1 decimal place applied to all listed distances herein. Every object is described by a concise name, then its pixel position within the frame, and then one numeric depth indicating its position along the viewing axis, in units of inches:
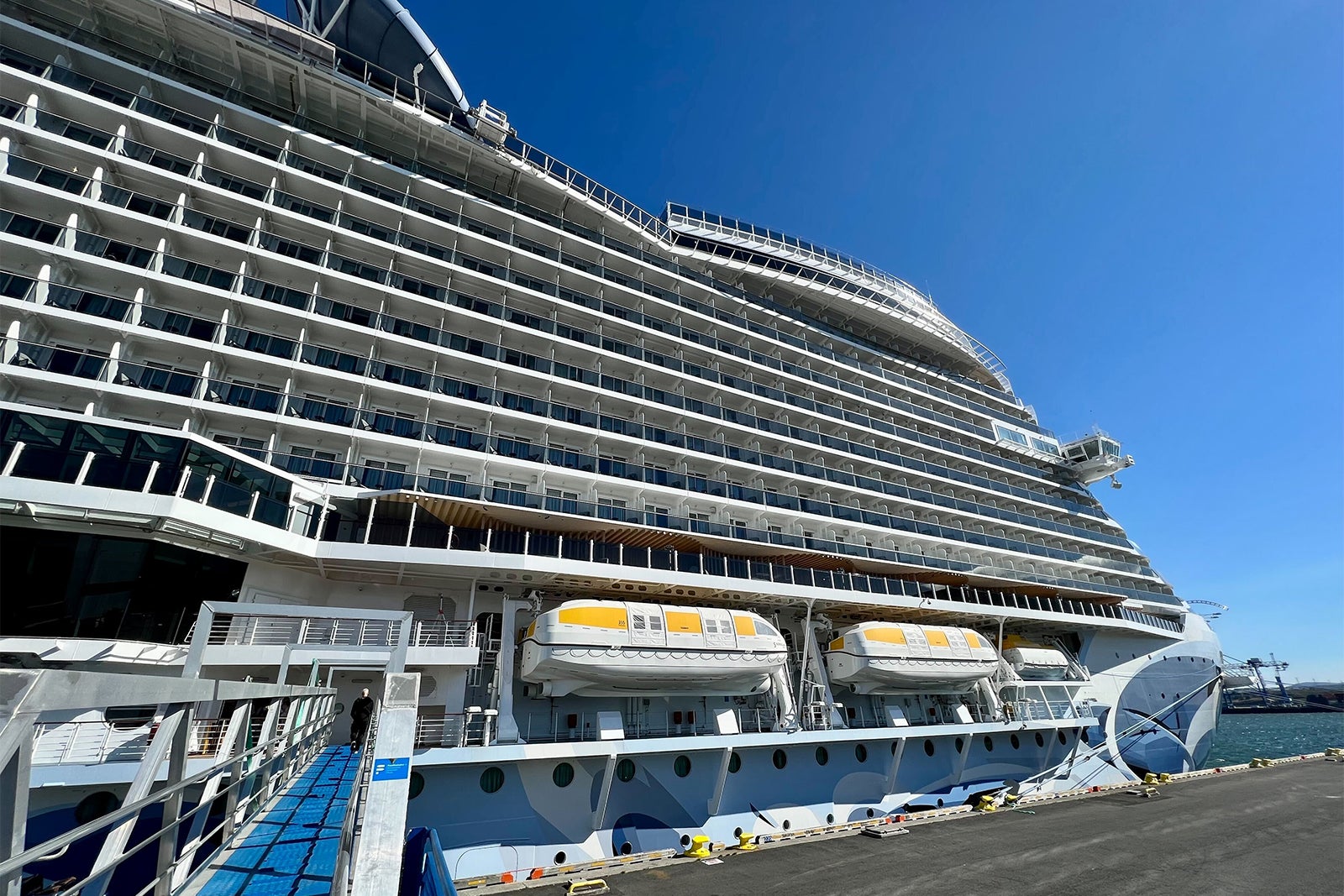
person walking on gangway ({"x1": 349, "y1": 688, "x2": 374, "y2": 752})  446.6
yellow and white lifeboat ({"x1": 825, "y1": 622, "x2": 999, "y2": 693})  755.4
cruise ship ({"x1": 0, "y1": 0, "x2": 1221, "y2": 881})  489.1
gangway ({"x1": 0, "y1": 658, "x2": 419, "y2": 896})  76.9
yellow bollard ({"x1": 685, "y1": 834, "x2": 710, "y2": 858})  495.8
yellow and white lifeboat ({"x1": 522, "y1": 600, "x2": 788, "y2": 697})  569.6
